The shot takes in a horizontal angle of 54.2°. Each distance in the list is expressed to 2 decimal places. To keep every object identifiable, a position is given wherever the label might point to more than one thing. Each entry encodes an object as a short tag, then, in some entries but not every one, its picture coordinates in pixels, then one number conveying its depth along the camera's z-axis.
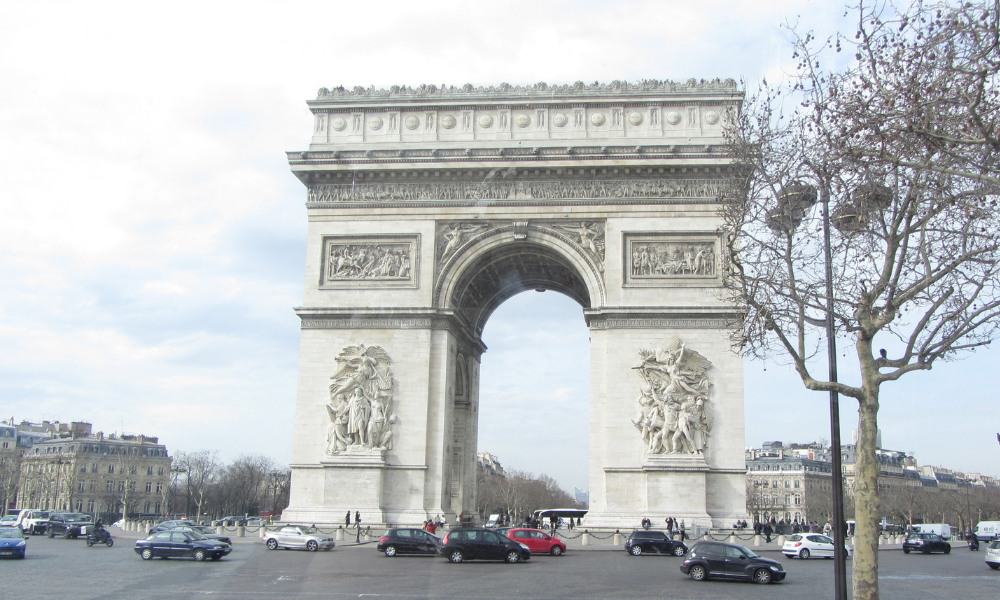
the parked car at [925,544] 39.84
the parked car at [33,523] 47.47
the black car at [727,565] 22.35
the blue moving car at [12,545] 27.00
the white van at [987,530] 59.52
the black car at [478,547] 26.64
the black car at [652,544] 28.44
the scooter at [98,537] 35.34
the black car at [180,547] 27.09
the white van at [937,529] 53.76
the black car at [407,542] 28.12
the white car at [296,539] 29.86
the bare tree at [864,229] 12.27
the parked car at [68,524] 43.00
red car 29.80
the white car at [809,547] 31.81
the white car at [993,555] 28.77
